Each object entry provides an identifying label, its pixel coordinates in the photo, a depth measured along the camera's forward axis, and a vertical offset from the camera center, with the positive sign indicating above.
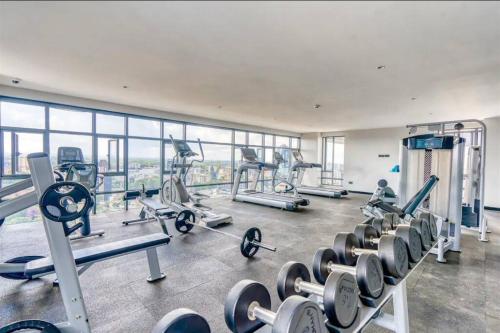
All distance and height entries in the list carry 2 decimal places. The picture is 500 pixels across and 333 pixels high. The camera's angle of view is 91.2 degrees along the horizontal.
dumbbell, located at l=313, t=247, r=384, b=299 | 1.55 -0.74
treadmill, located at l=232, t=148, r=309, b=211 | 6.44 -1.05
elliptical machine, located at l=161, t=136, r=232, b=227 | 4.85 -0.75
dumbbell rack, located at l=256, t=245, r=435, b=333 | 1.46 -0.96
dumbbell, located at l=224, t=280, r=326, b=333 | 1.11 -0.76
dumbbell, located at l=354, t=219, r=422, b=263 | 2.04 -0.67
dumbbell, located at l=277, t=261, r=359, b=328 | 1.32 -0.77
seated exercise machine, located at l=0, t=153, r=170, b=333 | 1.48 -0.51
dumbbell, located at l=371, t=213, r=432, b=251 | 2.32 -0.65
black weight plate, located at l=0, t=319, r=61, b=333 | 1.46 -1.03
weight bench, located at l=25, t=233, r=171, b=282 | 1.77 -0.80
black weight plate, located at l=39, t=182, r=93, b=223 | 1.46 -0.28
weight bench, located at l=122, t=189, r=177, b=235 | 3.83 -0.82
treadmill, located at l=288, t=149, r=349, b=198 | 8.41 -1.02
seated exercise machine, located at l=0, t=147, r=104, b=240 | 3.83 -0.22
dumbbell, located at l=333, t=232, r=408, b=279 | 1.75 -0.70
